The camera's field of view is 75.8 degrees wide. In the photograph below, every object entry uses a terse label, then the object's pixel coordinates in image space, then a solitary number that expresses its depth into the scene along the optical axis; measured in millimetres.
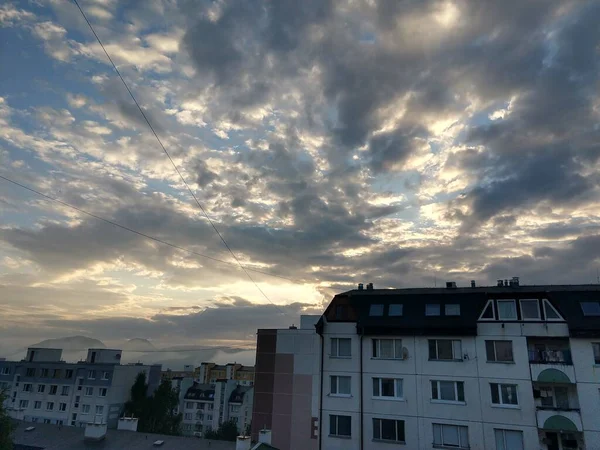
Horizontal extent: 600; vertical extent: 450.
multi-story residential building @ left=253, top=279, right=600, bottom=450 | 28953
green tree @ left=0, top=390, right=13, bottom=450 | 26833
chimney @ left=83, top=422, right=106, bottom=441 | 33719
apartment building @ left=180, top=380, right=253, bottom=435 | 91312
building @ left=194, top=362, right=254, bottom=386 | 133000
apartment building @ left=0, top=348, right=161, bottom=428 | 66250
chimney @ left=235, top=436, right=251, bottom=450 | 28850
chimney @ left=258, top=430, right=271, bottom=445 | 29109
